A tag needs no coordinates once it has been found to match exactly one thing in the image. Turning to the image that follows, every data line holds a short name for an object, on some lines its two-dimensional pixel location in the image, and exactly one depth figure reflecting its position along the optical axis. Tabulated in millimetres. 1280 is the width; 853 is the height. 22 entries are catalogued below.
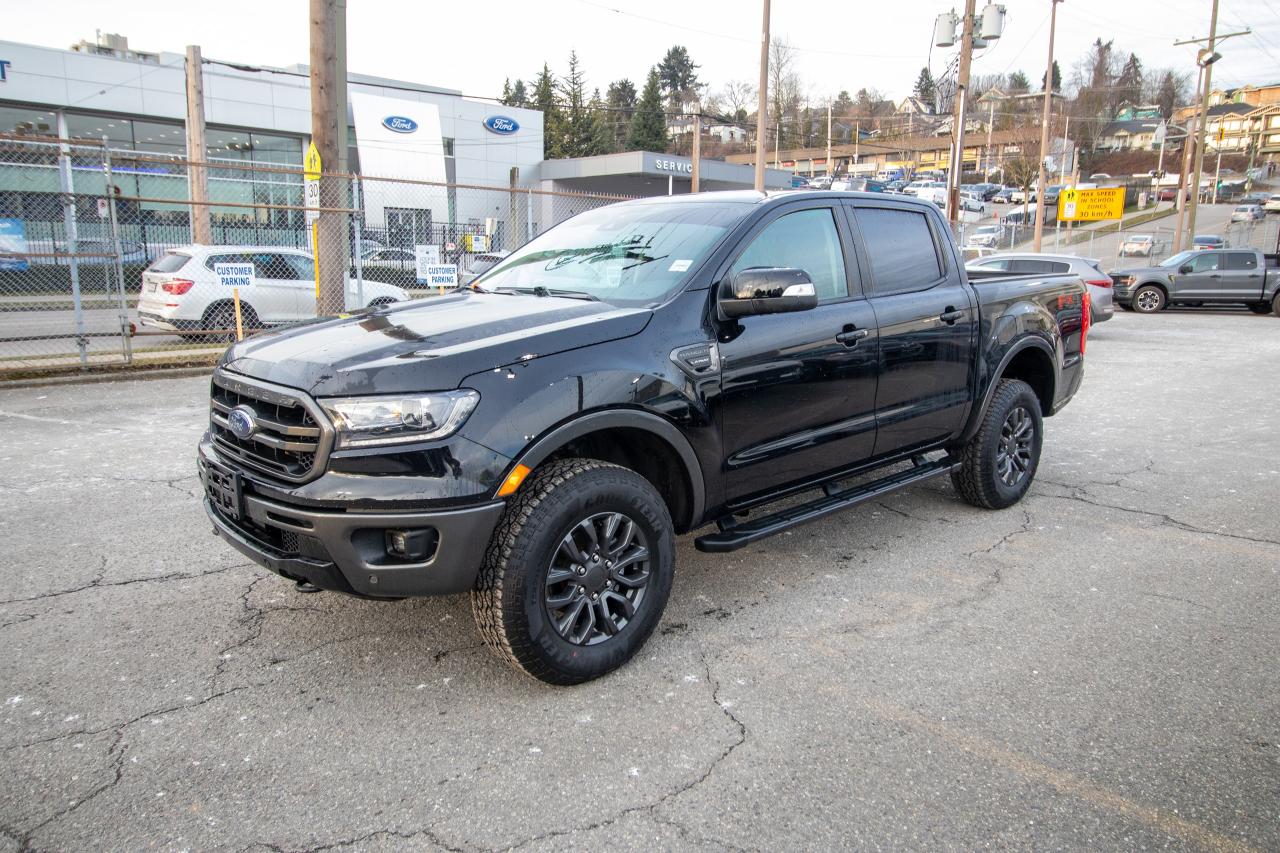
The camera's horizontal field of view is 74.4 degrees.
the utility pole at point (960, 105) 20656
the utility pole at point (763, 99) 20784
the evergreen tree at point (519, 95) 84950
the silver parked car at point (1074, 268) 14844
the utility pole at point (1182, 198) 38366
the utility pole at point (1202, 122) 34094
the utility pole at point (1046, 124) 30938
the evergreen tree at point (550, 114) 70581
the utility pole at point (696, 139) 25280
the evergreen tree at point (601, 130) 69875
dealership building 25672
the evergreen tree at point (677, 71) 112125
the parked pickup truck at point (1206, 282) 21031
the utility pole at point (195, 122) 16016
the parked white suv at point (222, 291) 12047
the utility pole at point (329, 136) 9906
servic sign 38688
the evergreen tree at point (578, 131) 69812
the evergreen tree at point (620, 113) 74375
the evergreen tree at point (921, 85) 103856
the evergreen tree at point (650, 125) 69500
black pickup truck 2770
